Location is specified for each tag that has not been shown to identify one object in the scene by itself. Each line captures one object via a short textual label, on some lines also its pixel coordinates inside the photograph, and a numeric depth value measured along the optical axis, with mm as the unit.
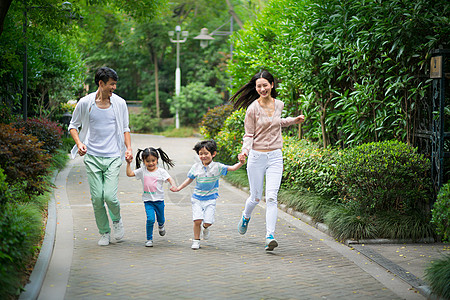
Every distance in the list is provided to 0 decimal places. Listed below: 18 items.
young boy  12418
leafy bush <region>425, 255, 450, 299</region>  8953
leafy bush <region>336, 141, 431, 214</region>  13539
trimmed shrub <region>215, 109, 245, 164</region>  26184
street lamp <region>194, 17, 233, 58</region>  51124
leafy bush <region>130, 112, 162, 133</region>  60582
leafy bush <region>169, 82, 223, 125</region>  60167
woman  12373
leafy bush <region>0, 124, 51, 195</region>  12392
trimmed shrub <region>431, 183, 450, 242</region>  9561
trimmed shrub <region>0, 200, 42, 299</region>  8046
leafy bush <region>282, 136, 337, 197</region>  16247
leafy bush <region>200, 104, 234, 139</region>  32338
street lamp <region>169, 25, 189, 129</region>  60167
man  12321
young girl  12502
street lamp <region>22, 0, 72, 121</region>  20945
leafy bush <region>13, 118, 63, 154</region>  25394
